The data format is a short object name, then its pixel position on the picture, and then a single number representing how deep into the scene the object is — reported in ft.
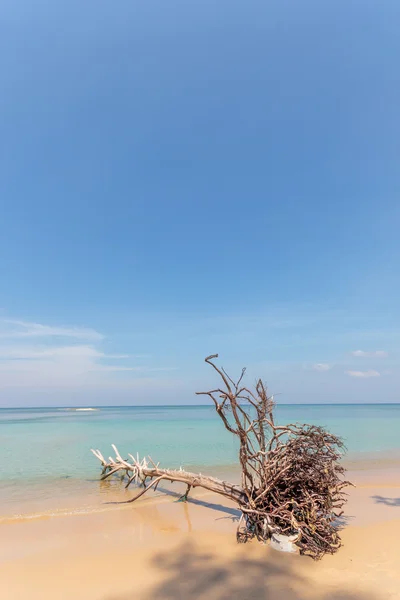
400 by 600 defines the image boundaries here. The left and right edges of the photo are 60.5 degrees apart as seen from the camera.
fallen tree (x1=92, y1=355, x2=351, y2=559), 19.94
